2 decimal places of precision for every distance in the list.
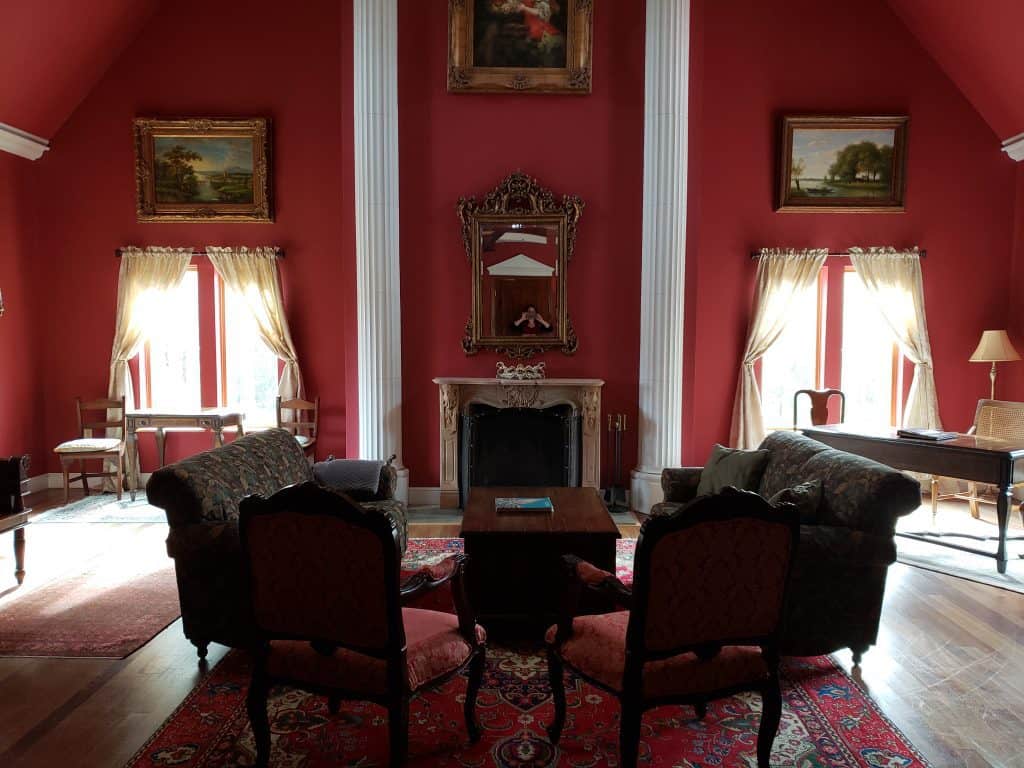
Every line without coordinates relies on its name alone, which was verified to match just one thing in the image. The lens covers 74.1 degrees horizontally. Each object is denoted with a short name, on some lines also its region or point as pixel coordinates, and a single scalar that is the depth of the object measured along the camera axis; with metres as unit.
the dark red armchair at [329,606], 2.17
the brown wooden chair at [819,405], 6.23
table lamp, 6.30
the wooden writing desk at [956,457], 4.47
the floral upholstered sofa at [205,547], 3.17
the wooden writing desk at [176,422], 6.50
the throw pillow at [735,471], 4.17
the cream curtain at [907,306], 6.76
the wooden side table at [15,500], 4.40
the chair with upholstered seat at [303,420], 6.86
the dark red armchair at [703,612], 2.15
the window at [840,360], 7.03
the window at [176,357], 7.26
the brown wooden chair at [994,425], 5.63
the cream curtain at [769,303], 6.76
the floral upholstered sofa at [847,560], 3.11
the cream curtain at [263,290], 6.95
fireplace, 6.38
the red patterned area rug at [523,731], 2.60
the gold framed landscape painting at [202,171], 6.89
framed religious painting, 6.32
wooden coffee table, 3.48
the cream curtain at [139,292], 6.98
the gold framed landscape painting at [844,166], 6.72
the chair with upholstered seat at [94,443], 6.41
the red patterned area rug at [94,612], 3.56
